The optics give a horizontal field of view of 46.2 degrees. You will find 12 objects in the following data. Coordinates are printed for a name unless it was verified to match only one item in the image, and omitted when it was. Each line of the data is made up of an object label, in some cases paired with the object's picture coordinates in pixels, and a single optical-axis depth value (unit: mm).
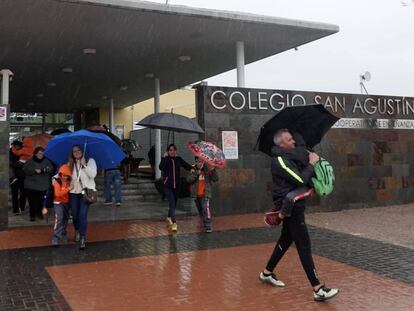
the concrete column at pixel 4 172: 9078
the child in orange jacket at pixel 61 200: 7293
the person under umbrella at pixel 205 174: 8547
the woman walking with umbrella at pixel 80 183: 7238
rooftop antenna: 16328
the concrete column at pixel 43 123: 24634
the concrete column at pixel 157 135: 15398
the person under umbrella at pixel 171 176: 8523
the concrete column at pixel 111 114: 20372
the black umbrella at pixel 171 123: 8797
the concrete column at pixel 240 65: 11766
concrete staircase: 13734
